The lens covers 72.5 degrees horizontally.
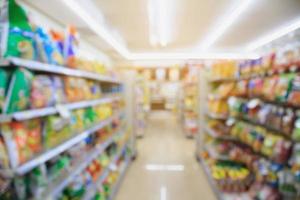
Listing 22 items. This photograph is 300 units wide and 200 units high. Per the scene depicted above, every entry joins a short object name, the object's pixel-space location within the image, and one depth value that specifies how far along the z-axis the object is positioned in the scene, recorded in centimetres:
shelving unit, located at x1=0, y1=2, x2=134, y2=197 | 110
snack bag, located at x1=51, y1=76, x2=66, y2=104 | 157
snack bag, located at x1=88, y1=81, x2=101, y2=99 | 245
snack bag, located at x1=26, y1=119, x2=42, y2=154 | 129
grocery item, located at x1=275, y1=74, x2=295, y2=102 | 174
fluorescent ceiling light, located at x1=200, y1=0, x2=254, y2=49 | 425
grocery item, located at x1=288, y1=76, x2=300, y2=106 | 163
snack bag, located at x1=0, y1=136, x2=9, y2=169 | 101
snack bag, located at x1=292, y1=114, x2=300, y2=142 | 161
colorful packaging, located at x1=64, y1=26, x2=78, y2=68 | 171
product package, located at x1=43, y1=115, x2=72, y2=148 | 146
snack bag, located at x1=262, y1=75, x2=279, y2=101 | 195
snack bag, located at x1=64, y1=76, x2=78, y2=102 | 179
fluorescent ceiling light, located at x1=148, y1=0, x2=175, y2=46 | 421
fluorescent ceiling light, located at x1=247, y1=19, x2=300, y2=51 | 574
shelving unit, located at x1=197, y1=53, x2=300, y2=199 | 182
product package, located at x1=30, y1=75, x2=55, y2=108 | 128
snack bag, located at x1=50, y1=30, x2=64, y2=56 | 165
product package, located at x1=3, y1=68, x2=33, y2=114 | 108
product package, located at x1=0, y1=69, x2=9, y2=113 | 106
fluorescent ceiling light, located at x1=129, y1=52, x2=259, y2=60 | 986
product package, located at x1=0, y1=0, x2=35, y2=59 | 108
